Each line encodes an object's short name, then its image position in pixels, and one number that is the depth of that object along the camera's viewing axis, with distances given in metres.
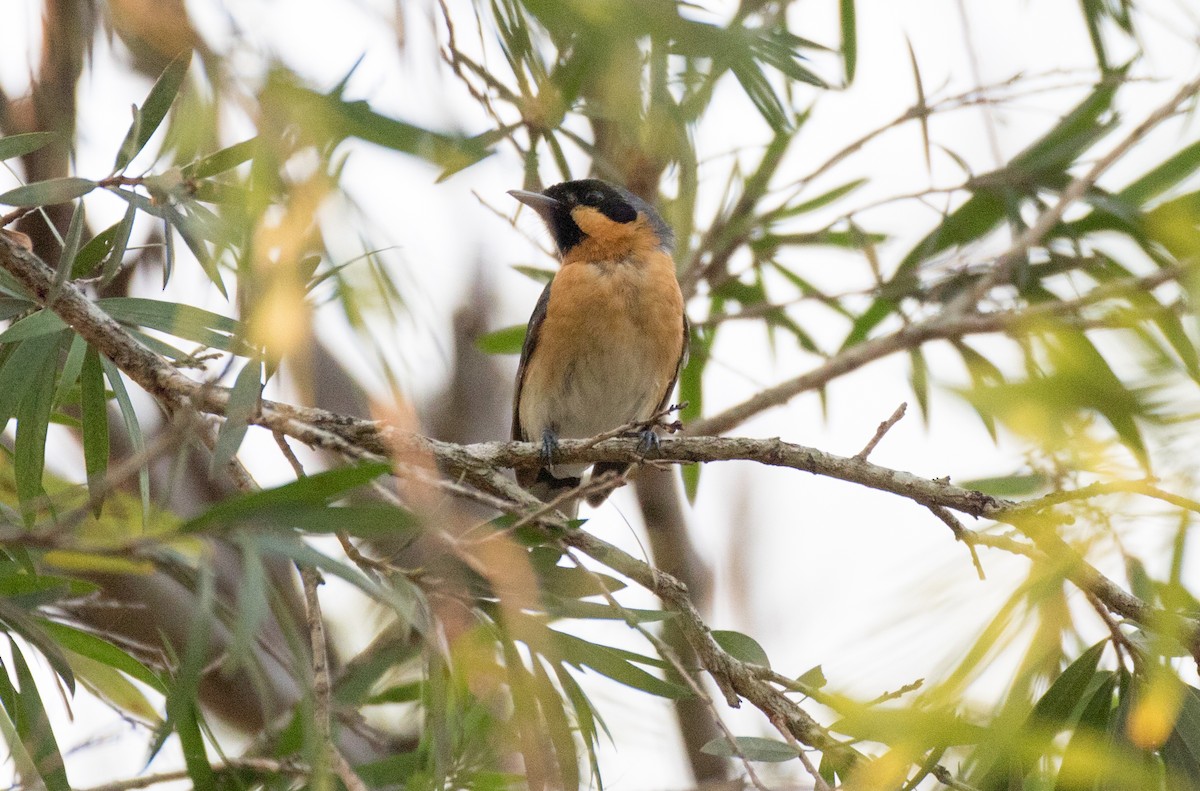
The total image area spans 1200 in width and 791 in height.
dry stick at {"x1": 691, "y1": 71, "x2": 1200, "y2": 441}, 10.38
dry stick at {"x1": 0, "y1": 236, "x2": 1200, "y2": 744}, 5.43
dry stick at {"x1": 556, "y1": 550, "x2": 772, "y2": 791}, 4.90
